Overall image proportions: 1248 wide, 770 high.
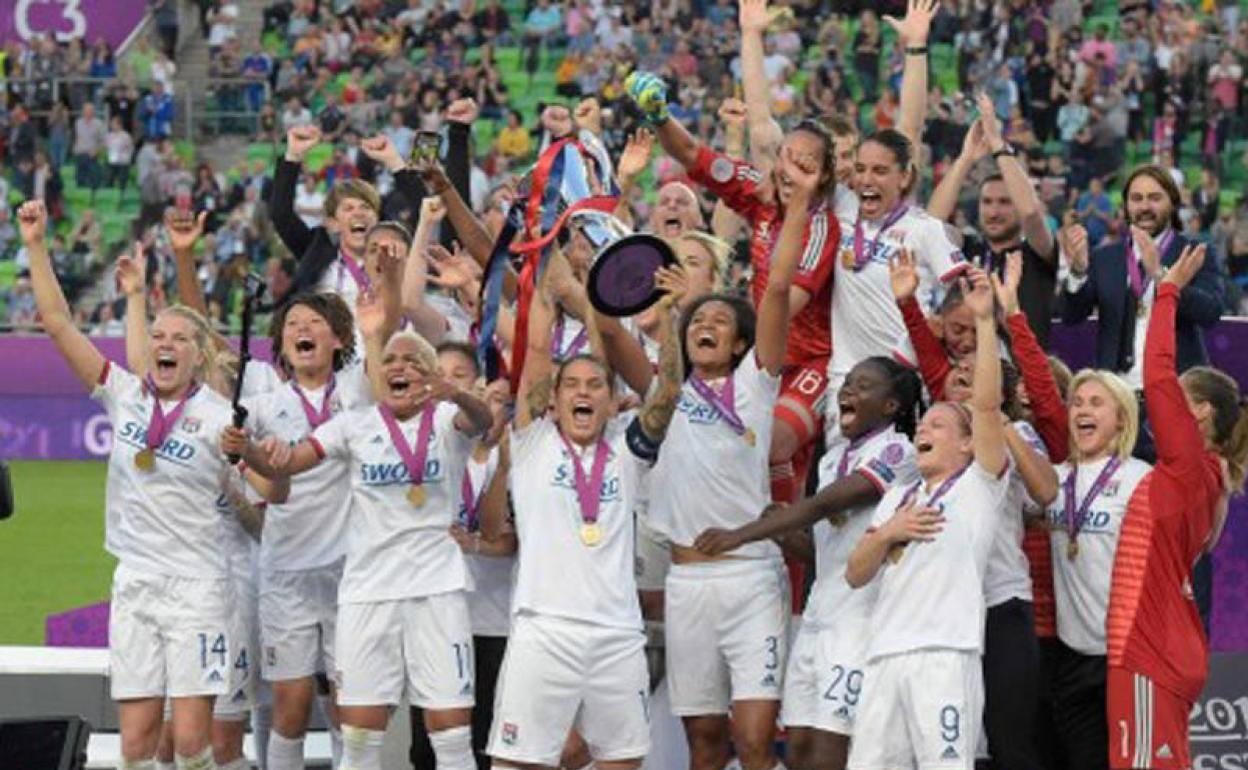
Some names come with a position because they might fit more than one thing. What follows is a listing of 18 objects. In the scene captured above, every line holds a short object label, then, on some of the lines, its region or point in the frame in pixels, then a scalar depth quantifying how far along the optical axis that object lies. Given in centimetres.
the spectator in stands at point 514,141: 5247
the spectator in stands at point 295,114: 5656
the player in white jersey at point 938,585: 1720
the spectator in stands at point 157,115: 5700
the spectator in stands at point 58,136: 5681
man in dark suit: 1978
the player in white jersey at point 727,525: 1864
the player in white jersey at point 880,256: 1933
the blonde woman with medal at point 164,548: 1941
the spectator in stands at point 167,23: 6050
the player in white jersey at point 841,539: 1797
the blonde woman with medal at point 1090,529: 1812
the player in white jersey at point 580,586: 1806
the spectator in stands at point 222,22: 6000
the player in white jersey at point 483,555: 1928
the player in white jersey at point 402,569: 1891
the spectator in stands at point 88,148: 5644
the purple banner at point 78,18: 6234
